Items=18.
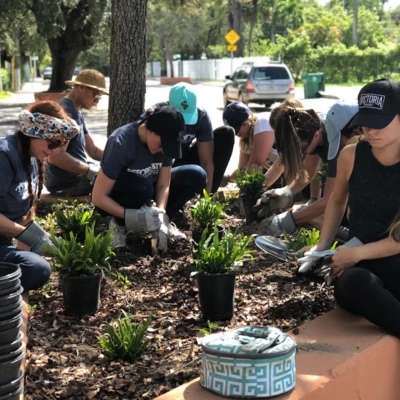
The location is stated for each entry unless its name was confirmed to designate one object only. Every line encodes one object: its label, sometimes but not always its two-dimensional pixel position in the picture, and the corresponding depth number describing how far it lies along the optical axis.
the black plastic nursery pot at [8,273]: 2.66
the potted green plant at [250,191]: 6.24
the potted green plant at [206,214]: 5.43
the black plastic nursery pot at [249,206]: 6.23
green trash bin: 30.83
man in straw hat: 6.43
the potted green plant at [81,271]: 3.99
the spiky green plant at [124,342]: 3.32
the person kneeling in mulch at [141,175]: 4.82
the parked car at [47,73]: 72.51
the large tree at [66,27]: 23.86
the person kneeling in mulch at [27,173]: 4.07
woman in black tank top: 3.45
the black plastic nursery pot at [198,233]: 5.29
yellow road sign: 35.97
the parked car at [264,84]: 25.73
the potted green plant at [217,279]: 3.88
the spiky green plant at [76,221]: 5.37
